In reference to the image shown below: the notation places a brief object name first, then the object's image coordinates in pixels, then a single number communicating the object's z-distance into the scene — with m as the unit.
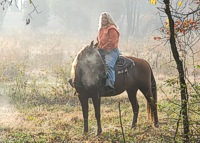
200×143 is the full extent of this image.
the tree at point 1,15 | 81.15
